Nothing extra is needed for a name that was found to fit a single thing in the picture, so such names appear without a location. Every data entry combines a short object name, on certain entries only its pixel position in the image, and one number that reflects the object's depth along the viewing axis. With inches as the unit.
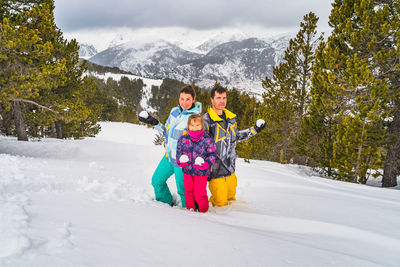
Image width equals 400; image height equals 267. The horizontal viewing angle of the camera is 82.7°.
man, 135.9
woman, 126.7
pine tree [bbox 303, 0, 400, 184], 269.1
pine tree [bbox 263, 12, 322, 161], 516.7
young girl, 118.8
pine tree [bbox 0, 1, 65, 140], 266.8
